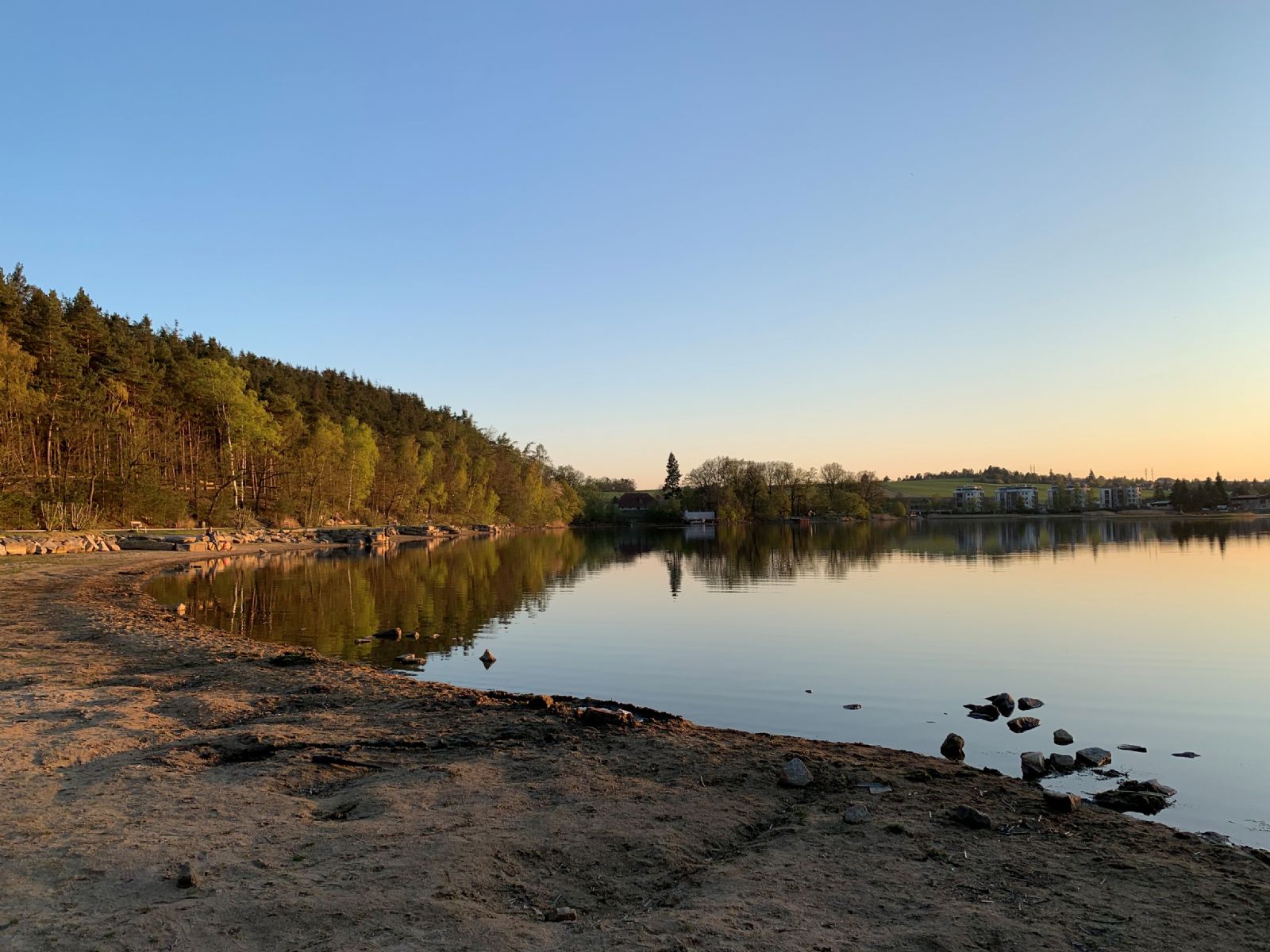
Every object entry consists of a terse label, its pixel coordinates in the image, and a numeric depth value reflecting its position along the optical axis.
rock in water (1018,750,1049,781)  9.98
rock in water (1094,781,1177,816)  8.78
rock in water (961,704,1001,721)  13.12
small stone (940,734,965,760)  10.87
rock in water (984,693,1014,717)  13.43
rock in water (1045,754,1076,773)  10.16
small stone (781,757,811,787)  8.80
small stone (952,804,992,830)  7.42
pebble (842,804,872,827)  7.60
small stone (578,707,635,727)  11.48
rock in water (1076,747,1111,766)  10.44
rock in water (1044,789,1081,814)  7.96
